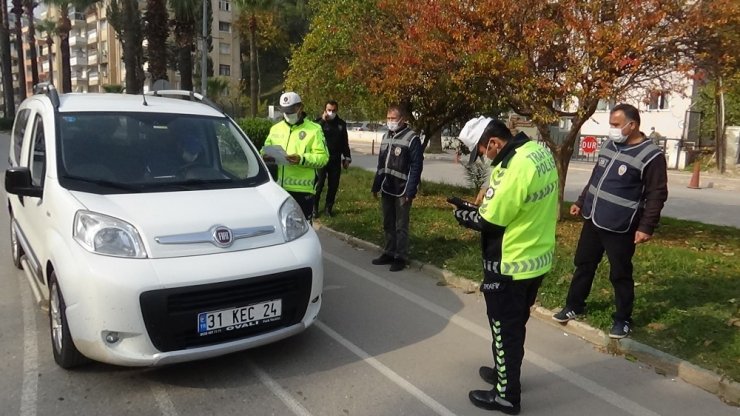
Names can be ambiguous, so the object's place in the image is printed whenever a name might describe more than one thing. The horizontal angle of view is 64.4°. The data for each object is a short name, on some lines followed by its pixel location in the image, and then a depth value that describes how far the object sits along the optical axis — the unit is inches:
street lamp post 922.1
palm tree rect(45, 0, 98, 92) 1493.6
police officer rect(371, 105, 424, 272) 258.1
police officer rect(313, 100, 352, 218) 384.8
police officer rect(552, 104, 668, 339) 174.9
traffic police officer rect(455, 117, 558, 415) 129.2
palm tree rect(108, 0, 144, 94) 908.0
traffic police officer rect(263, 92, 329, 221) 236.5
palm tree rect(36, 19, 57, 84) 2710.9
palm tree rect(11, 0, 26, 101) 1777.8
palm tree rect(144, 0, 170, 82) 904.3
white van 136.7
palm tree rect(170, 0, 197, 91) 872.9
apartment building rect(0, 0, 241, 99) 2650.1
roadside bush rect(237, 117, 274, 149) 689.0
